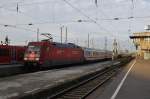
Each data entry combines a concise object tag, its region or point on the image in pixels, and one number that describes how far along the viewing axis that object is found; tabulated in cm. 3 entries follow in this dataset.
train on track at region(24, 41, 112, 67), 3731
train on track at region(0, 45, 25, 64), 4584
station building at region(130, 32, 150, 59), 10612
